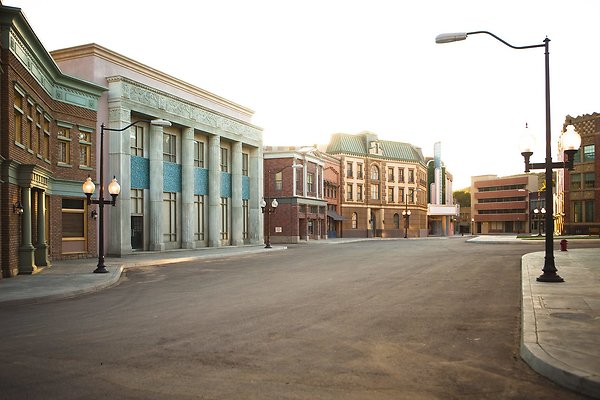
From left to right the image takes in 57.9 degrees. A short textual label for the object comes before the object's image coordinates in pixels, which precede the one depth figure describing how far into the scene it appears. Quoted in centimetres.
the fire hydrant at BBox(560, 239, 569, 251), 2888
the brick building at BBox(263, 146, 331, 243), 5544
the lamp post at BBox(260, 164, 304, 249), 5403
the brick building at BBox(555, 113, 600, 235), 5906
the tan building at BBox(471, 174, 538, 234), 11650
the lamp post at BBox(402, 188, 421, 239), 8428
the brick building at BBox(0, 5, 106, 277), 1828
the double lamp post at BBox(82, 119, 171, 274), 1997
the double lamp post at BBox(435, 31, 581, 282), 1397
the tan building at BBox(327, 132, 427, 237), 7731
